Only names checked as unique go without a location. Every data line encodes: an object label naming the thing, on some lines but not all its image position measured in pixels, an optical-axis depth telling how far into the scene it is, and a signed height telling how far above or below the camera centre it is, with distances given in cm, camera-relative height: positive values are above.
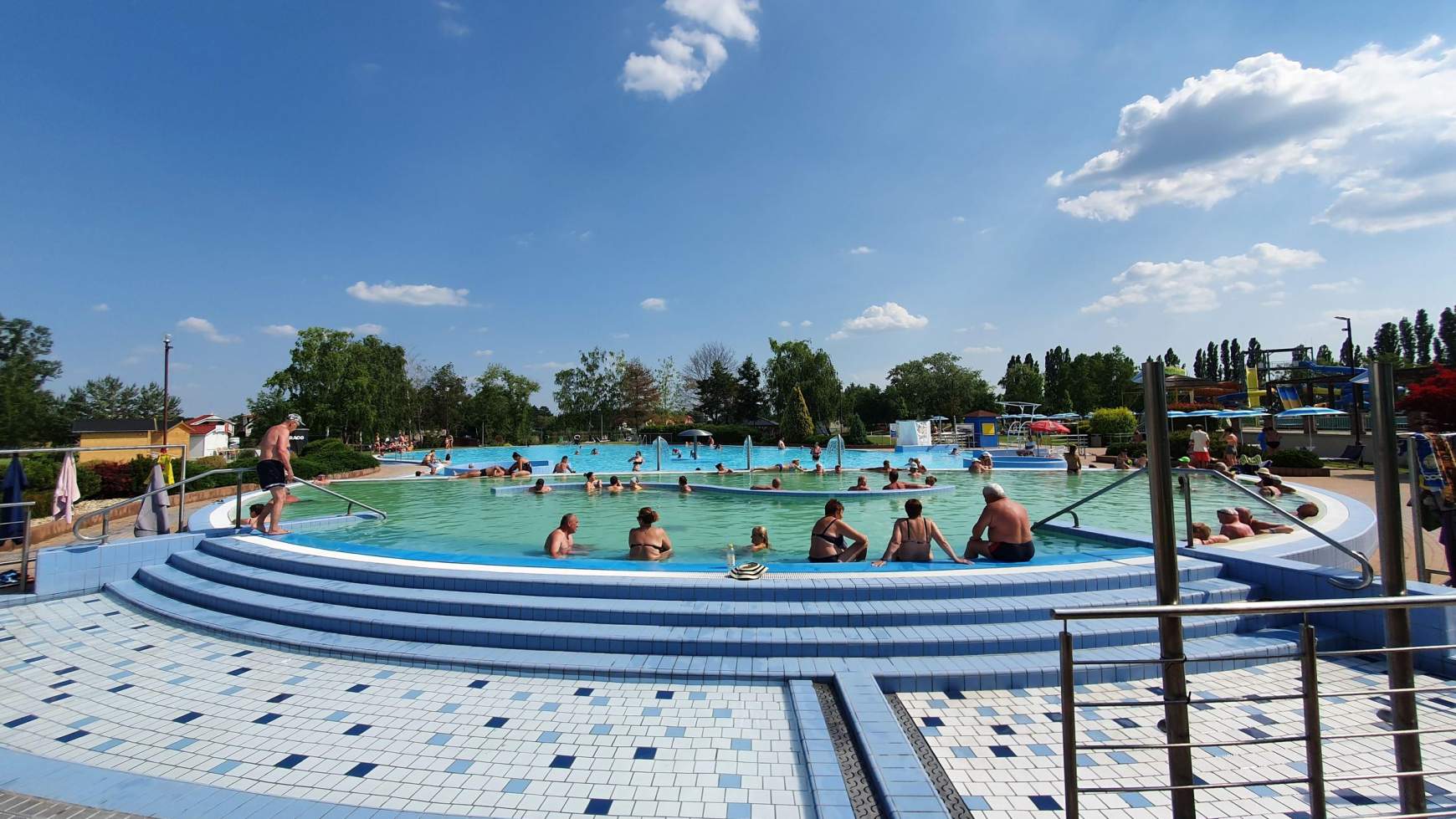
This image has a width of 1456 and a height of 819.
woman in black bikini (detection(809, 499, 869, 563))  752 -143
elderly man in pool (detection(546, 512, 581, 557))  848 -146
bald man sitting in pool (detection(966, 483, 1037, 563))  688 -129
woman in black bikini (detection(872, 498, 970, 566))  684 -132
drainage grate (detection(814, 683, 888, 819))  299 -182
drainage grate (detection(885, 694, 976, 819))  297 -183
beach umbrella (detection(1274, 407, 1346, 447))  2112 -27
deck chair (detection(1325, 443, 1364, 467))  1806 -149
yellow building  3569 +66
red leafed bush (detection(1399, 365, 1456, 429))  1930 +6
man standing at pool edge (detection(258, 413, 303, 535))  851 -34
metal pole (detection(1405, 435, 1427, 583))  505 -80
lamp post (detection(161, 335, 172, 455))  2354 +305
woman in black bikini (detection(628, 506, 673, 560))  791 -144
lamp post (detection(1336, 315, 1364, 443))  1243 +137
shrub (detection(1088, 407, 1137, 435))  3256 -56
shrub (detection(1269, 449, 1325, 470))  1653 -144
